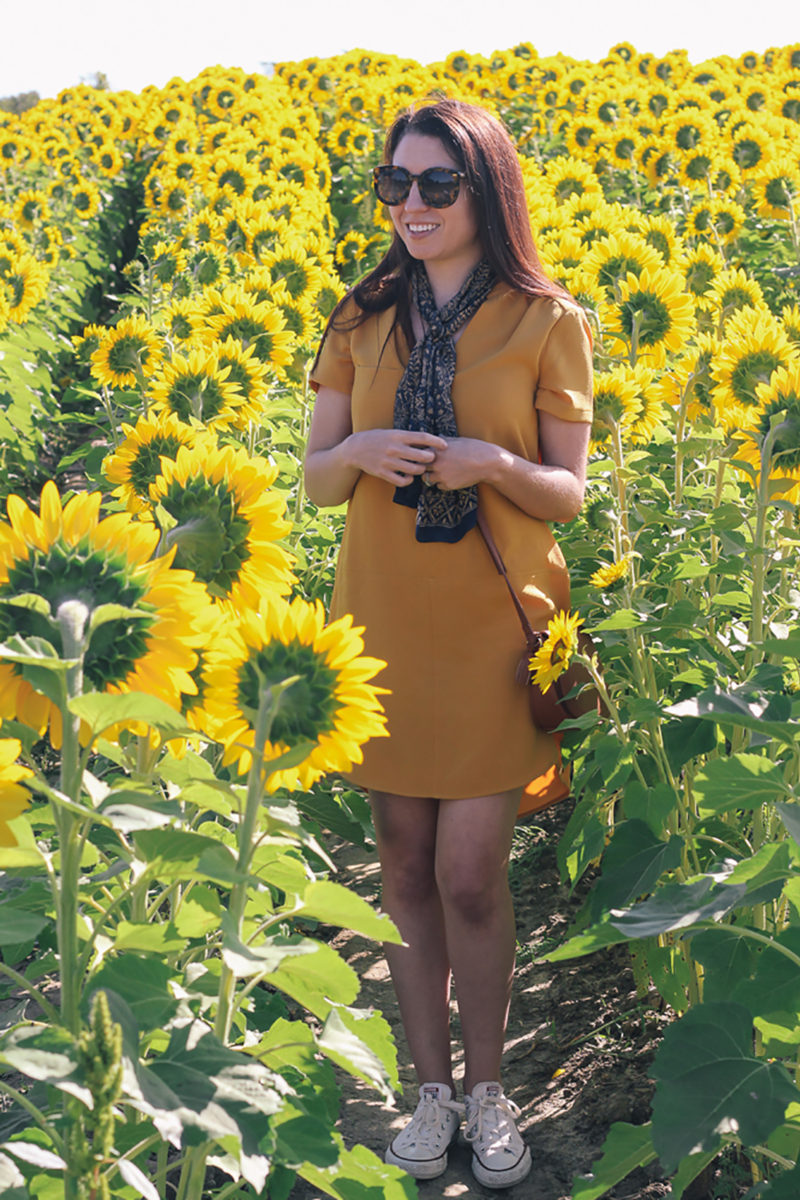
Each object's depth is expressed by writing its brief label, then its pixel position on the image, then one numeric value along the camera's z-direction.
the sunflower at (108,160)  15.28
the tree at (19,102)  40.06
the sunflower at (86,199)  12.55
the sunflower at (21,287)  6.57
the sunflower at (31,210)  10.09
